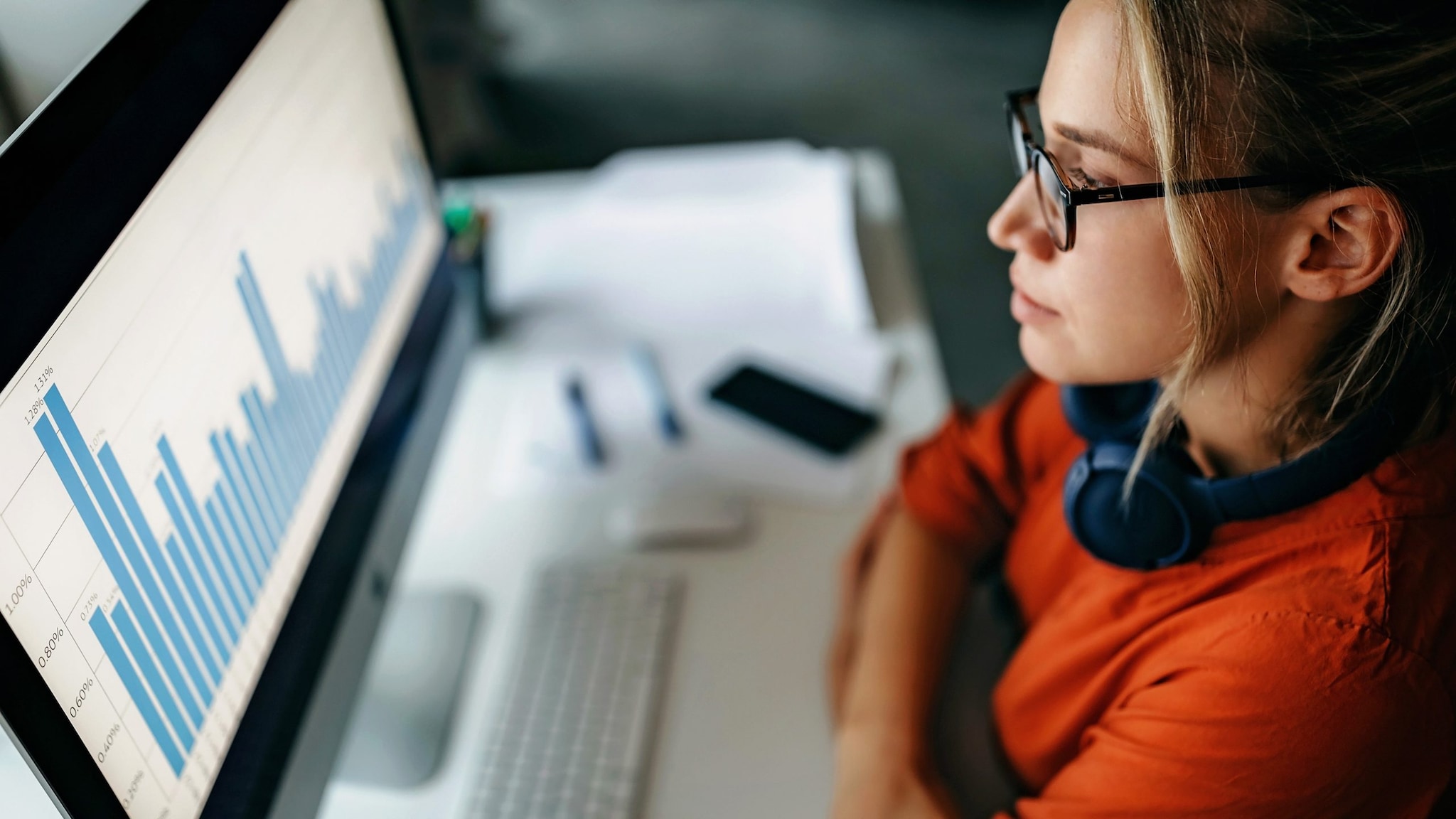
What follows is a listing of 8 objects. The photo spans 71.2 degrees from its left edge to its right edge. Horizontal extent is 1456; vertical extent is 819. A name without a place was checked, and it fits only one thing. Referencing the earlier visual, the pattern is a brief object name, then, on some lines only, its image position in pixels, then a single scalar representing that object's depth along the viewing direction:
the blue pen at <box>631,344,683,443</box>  1.09
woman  0.55
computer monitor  0.44
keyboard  0.77
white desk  0.79
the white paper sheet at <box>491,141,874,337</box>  1.25
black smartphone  1.07
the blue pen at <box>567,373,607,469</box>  1.06
